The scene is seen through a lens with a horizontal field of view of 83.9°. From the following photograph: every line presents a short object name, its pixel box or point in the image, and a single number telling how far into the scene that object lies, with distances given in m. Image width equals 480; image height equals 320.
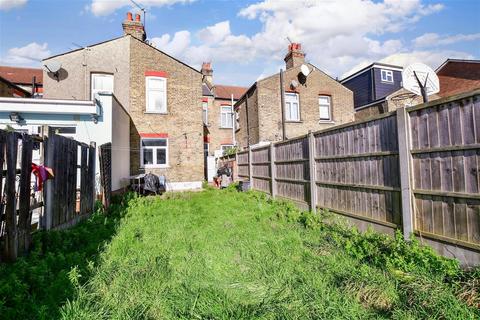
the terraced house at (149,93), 13.61
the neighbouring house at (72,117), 9.04
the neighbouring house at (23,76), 22.70
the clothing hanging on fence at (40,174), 4.25
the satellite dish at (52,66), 13.05
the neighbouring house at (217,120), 21.95
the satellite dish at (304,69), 16.83
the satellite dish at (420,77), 5.53
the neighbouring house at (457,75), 18.25
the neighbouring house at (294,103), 16.45
